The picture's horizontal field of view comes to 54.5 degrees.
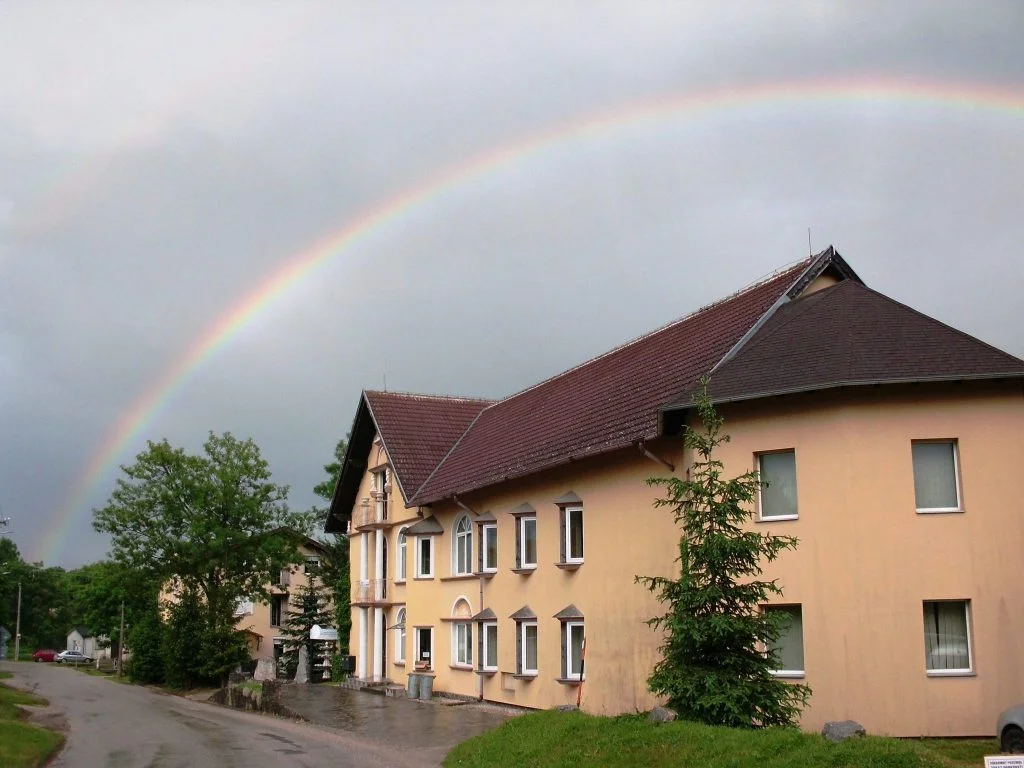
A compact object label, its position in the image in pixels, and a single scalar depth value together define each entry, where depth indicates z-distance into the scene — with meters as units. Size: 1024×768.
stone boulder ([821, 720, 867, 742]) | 12.73
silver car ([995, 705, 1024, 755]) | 14.07
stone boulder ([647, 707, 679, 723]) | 14.95
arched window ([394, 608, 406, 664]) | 36.00
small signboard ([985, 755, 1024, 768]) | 9.39
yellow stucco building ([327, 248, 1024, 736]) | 17.69
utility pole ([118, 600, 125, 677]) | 64.39
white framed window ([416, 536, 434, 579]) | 34.75
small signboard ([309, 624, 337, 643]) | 45.03
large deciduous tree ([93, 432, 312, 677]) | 46.56
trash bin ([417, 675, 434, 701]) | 31.61
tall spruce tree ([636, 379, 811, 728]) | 14.62
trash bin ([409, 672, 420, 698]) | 32.19
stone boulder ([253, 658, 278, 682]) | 39.91
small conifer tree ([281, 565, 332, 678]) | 47.28
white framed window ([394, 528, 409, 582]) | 36.69
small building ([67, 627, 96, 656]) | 108.02
